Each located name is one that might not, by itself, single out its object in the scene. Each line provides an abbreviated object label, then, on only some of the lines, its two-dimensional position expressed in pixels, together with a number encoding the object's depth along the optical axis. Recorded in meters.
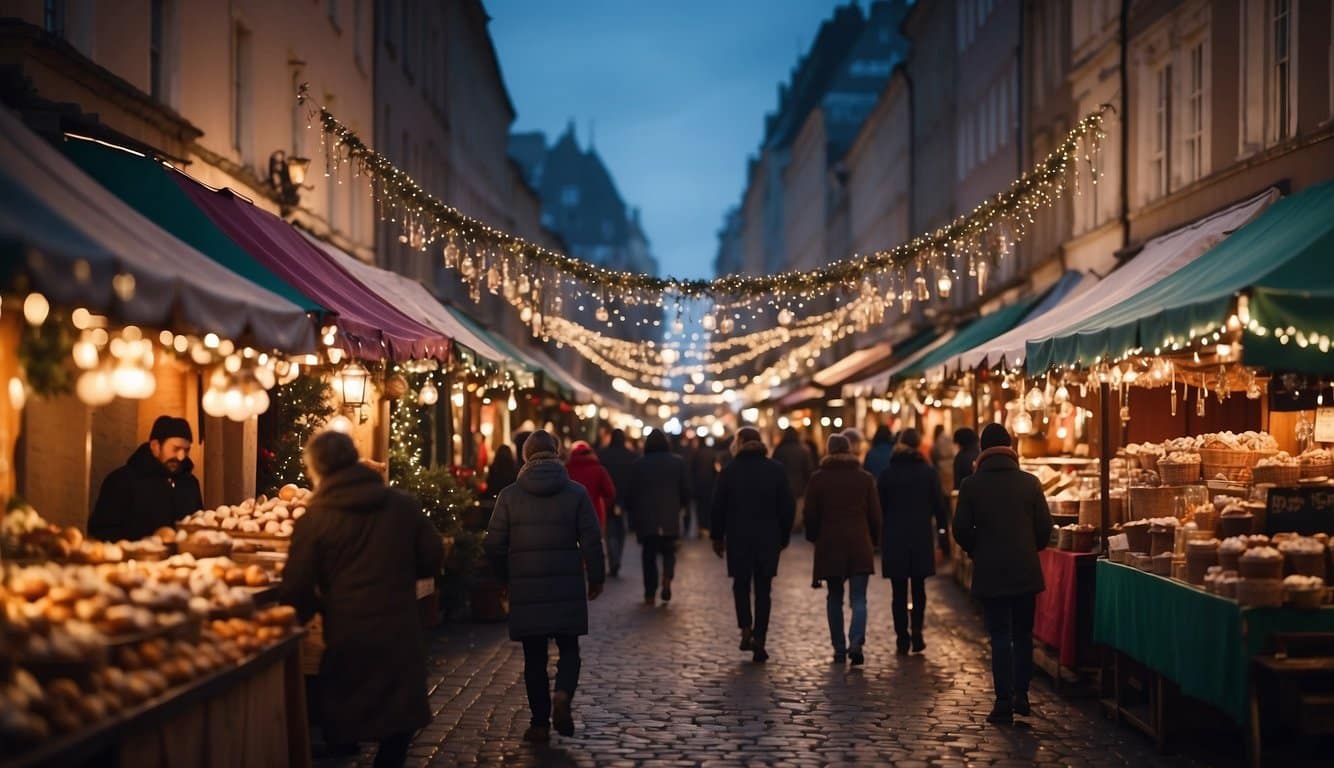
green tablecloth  9.23
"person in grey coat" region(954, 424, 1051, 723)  11.44
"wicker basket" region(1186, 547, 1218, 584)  10.22
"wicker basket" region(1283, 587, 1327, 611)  9.27
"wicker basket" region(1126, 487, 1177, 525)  12.86
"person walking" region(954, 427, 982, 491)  19.23
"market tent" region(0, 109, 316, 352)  6.97
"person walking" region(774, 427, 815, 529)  30.34
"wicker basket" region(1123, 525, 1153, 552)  11.63
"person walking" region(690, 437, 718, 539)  32.19
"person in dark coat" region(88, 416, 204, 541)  11.05
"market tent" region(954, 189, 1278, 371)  16.09
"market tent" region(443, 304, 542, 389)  22.27
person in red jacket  19.39
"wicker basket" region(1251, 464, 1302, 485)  11.81
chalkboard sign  10.55
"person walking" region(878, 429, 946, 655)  15.00
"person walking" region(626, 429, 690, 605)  20.14
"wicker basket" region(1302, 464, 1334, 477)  11.96
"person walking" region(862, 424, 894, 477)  22.61
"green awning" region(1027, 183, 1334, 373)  9.86
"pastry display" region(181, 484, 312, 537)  10.75
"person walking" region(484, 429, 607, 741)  10.52
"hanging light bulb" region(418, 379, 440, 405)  19.84
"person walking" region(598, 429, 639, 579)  23.92
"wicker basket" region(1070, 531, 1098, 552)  13.45
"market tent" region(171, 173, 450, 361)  12.75
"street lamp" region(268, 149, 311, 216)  20.14
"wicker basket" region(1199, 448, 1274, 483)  13.28
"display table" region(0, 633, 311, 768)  5.87
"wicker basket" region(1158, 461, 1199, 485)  13.12
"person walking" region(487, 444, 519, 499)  20.19
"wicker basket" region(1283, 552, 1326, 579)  9.65
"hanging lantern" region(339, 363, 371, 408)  15.41
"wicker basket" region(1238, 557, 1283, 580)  9.34
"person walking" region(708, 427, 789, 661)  14.74
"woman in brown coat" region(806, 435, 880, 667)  14.60
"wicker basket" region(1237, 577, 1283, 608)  9.27
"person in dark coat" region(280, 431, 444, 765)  8.09
